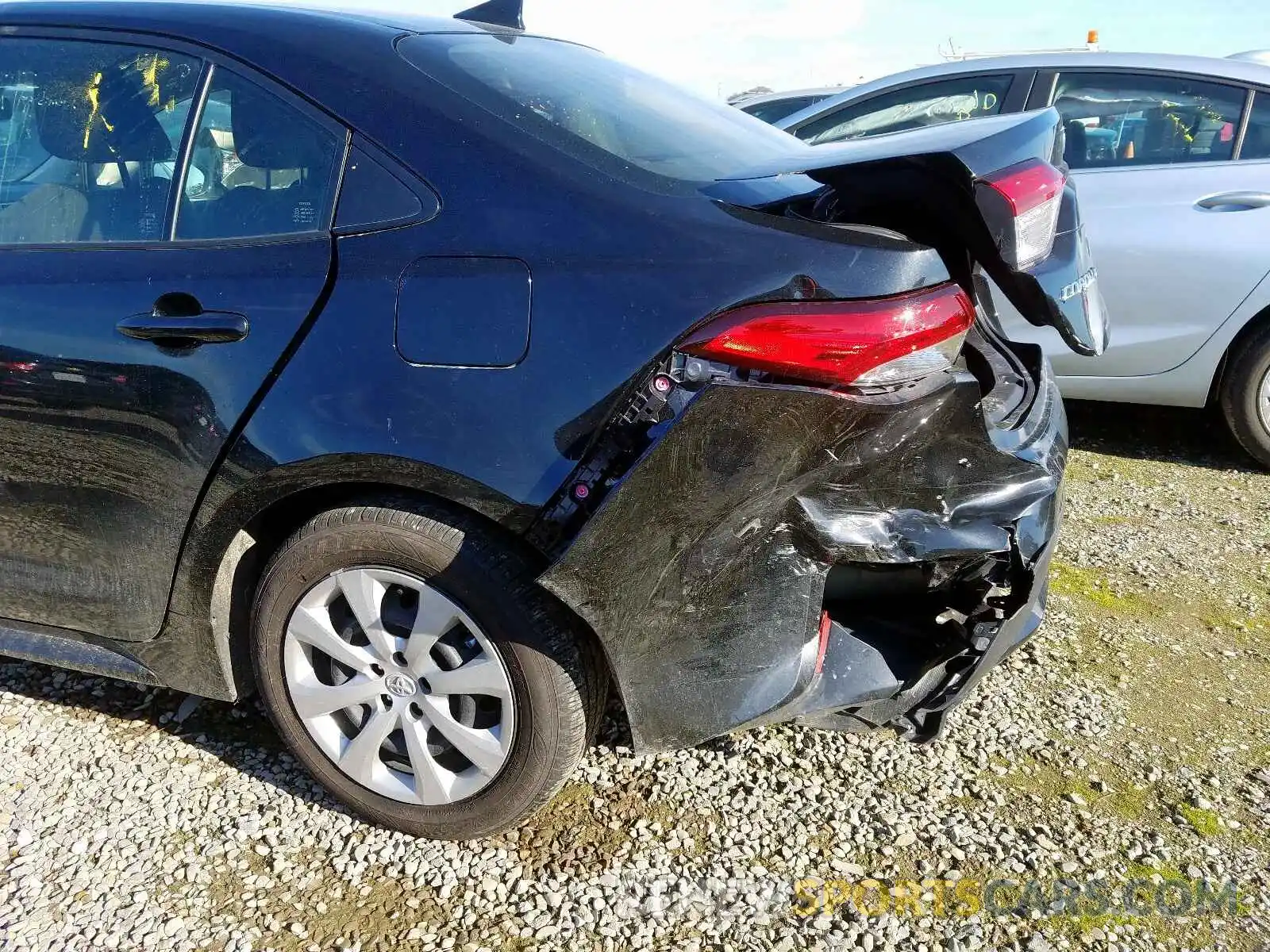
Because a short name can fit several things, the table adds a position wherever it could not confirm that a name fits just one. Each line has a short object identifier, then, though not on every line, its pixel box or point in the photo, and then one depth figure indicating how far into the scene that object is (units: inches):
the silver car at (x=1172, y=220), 162.6
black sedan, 71.7
